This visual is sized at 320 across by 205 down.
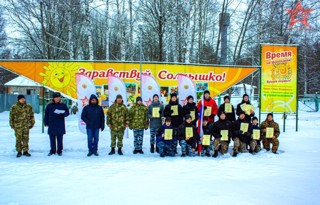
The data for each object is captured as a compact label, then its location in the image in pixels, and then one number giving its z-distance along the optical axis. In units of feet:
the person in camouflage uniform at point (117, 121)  26.04
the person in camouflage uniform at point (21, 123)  24.52
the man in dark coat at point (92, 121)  25.68
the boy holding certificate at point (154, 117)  26.63
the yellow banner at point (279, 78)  34.65
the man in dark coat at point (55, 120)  25.18
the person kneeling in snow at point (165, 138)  25.05
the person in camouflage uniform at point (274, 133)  26.11
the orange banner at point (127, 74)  33.19
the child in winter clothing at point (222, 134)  25.44
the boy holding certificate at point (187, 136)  25.02
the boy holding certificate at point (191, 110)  26.86
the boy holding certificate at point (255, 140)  25.90
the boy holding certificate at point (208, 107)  27.20
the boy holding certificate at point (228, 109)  27.48
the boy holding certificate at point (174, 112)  26.53
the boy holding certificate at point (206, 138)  25.12
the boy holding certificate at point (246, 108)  27.45
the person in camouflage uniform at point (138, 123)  26.45
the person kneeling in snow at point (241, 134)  25.75
